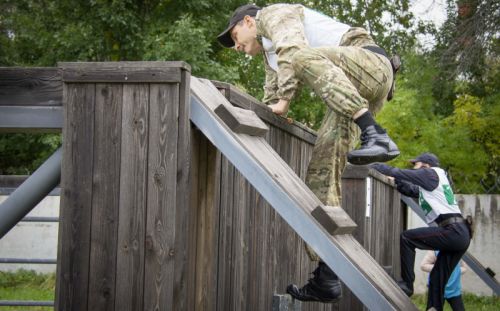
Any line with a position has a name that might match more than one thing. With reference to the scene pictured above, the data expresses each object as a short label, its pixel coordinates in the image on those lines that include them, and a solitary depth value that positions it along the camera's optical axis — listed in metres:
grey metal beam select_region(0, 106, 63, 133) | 3.74
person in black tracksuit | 8.55
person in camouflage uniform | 4.23
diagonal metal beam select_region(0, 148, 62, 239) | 3.68
